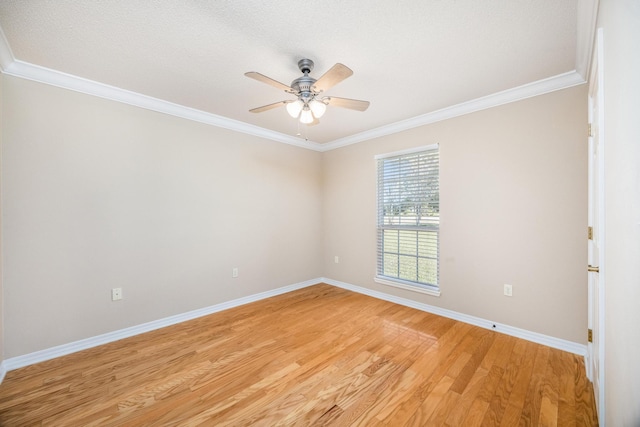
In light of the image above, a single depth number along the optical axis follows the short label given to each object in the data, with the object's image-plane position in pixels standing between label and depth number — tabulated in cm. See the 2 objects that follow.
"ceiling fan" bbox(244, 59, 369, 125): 198
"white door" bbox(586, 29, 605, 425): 127
